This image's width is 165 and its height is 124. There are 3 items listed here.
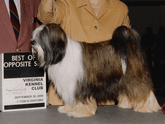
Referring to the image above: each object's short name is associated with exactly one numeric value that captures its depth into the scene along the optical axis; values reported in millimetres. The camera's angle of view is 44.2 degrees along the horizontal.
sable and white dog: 1678
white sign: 1995
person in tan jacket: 2123
